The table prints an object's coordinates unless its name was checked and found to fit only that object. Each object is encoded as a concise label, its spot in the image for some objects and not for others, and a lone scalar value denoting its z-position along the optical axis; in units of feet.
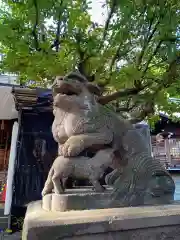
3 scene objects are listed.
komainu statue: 7.61
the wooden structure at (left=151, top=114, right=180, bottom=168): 35.81
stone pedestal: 5.72
